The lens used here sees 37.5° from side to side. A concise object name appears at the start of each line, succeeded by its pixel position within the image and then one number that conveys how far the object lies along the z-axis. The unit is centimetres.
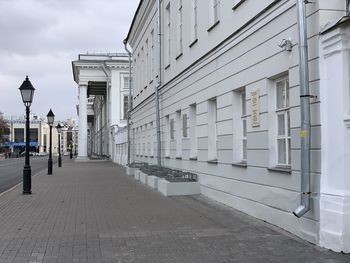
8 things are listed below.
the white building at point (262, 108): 766
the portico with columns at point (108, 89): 5372
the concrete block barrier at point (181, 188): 1570
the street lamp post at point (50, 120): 3050
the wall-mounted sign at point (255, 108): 1074
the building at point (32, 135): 14125
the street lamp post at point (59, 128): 4059
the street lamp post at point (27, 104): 1756
